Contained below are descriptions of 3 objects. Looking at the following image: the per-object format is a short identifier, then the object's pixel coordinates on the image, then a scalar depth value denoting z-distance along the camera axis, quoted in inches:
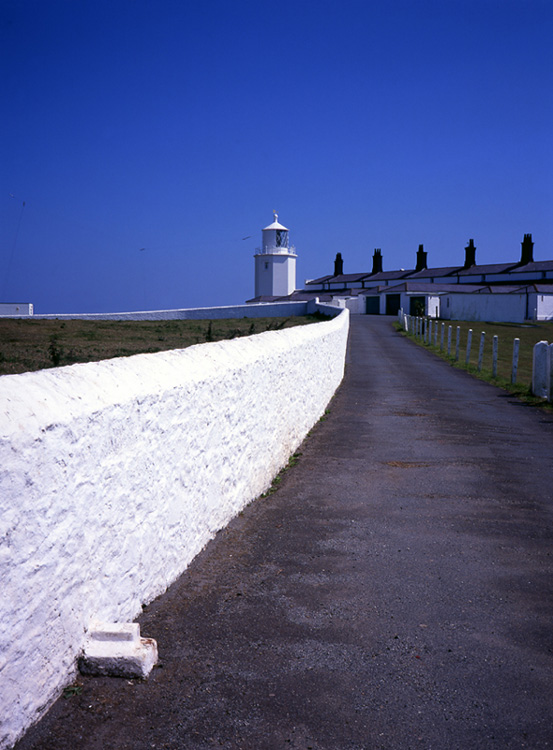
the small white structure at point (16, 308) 2138.3
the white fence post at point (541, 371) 526.6
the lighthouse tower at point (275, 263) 3326.8
